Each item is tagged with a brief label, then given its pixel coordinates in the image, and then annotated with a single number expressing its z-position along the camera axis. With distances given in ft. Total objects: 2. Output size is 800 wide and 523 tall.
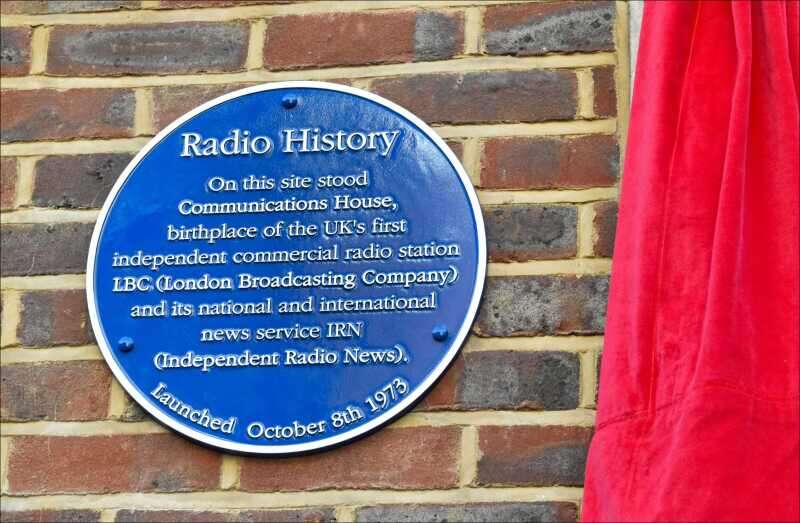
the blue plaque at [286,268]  8.25
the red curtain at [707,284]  6.97
